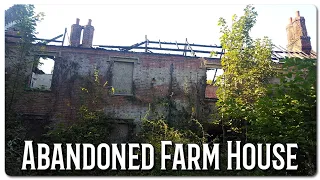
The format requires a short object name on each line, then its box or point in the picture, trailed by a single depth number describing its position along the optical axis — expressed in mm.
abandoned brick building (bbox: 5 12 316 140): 9225
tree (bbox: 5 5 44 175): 6913
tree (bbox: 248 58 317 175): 5034
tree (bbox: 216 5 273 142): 7589
